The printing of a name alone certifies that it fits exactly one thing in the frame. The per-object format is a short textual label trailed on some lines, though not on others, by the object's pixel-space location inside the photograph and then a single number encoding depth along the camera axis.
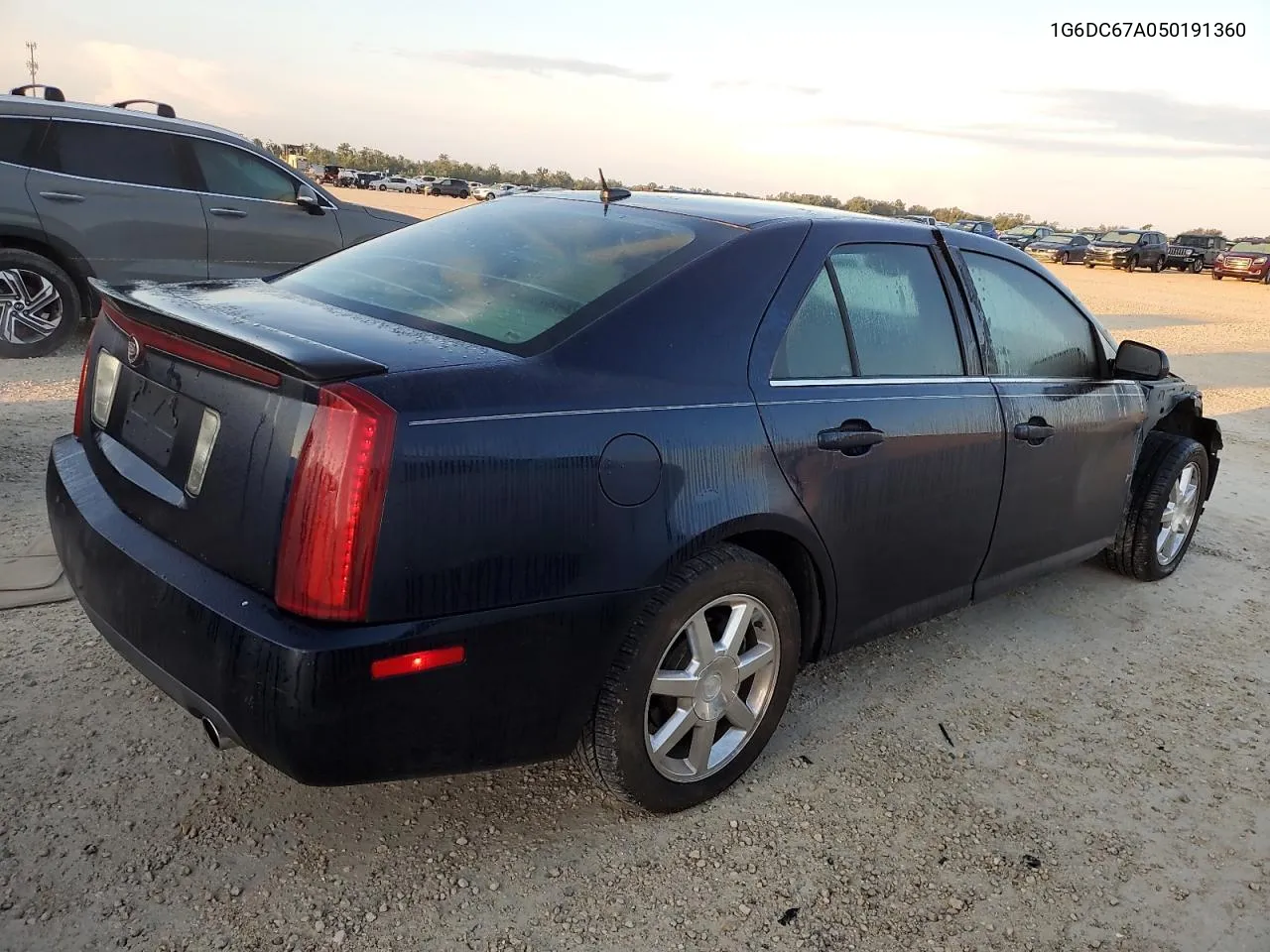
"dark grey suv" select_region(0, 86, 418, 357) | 6.82
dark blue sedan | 1.98
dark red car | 33.66
